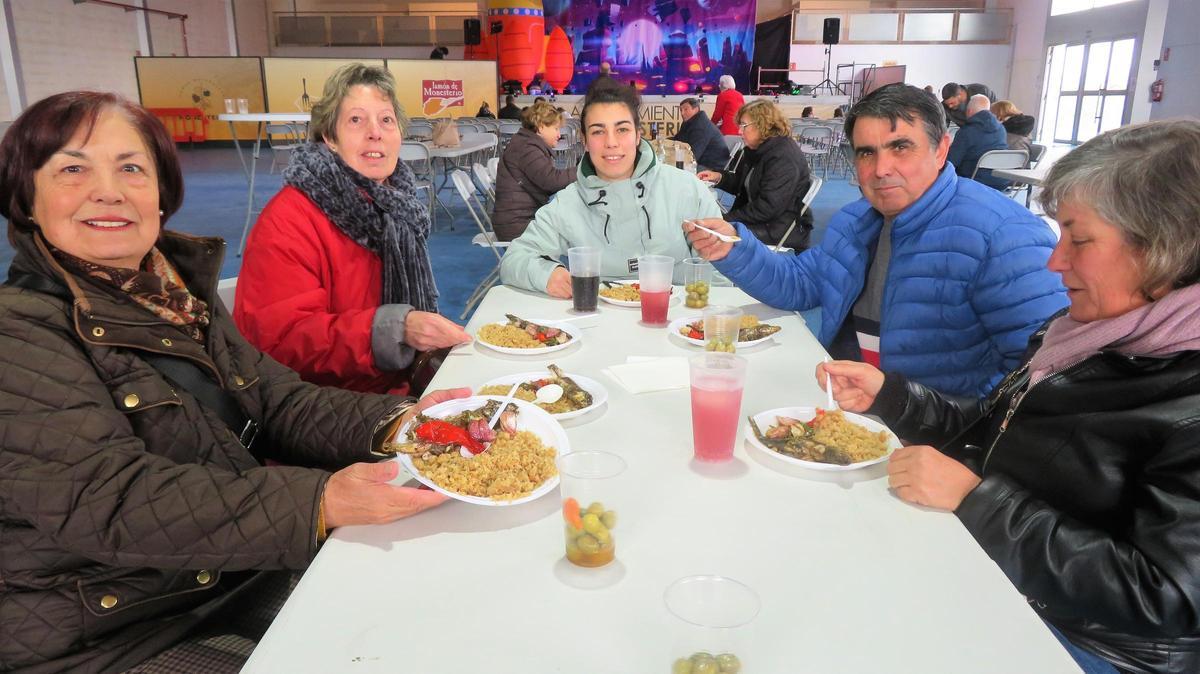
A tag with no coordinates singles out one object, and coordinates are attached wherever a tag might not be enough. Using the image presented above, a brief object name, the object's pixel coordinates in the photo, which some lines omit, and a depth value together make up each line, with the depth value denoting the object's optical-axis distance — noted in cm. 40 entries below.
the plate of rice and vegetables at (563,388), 143
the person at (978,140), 758
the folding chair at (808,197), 476
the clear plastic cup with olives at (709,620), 72
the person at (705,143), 730
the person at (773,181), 471
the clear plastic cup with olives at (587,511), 94
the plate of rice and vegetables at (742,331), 188
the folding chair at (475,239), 448
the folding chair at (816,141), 1149
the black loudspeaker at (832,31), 1809
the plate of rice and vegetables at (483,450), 109
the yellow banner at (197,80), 1529
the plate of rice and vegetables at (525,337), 179
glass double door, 1516
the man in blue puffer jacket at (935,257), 183
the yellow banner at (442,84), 1520
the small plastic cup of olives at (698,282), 222
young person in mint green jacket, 270
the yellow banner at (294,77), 1514
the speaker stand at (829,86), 1868
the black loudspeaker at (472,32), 1798
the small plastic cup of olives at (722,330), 168
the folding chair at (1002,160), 730
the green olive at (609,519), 95
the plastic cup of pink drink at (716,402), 121
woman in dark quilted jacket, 103
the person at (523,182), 493
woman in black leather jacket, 99
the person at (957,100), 915
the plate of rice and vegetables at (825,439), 121
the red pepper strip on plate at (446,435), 119
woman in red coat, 198
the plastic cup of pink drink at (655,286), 198
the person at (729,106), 1016
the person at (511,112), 1230
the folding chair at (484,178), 556
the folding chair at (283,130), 845
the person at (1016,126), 826
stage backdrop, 1966
